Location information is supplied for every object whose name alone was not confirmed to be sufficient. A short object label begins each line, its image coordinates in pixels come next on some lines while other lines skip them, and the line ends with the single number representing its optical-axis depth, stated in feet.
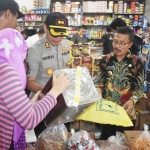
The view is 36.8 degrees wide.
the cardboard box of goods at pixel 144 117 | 10.15
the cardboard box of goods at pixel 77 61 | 14.61
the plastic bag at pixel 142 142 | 4.54
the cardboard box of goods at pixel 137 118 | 10.21
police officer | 6.08
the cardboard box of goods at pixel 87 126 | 10.93
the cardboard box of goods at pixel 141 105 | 10.46
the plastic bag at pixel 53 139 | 4.66
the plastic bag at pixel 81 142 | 4.39
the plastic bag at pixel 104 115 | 4.47
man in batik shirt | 6.86
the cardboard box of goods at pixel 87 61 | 15.03
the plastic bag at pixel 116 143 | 4.95
